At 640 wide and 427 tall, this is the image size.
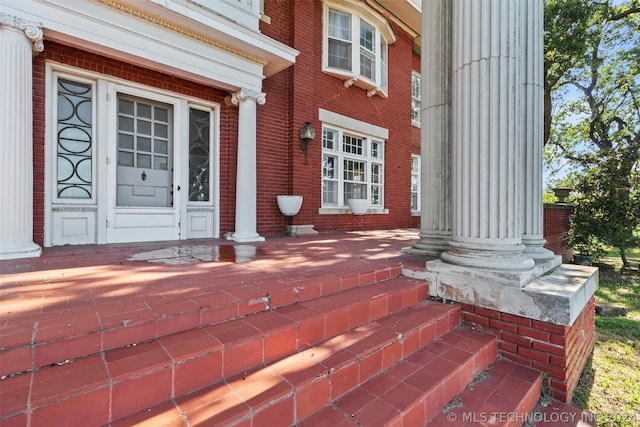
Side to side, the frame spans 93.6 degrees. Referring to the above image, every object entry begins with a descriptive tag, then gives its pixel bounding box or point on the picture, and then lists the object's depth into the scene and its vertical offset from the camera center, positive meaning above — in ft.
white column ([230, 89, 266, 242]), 17.19 +2.63
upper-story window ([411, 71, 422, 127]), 33.06 +12.52
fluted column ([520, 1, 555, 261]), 9.74 +2.91
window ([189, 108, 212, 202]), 17.49 +3.25
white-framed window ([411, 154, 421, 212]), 33.31 +3.15
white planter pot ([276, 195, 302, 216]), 19.98 +0.40
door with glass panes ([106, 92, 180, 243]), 14.87 +1.92
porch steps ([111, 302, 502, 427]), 4.18 -2.93
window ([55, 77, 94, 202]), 13.62 +3.15
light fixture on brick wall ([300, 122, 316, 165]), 20.98 +5.25
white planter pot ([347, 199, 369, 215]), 24.71 +0.39
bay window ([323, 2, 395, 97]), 24.03 +13.93
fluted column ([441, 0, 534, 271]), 7.97 +2.04
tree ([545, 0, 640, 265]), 23.82 +13.49
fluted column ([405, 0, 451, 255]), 10.89 +3.20
